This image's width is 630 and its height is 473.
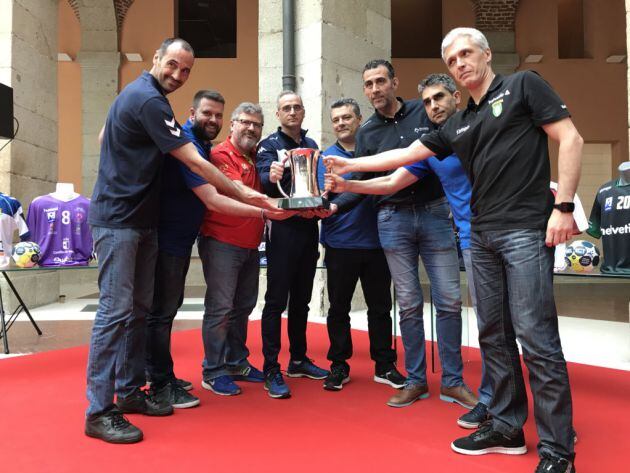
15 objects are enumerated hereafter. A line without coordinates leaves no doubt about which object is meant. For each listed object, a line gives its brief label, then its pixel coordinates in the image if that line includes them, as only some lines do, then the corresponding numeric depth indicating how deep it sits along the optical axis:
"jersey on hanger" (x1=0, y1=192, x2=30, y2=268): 5.46
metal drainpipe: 7.04
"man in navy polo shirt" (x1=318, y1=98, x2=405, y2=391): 3.66
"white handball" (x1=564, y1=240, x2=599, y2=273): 3.80
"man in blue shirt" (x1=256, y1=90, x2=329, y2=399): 3.58
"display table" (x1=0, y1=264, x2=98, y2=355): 4.56
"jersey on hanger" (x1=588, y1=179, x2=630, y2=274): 4.02
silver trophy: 3.12
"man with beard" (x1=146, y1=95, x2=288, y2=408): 3.16
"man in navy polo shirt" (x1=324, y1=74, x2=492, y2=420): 3.12
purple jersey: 5.75
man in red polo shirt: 3.46
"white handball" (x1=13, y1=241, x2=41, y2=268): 4.85
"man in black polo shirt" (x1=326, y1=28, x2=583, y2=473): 2.21
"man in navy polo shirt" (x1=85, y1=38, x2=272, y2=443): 2.69
